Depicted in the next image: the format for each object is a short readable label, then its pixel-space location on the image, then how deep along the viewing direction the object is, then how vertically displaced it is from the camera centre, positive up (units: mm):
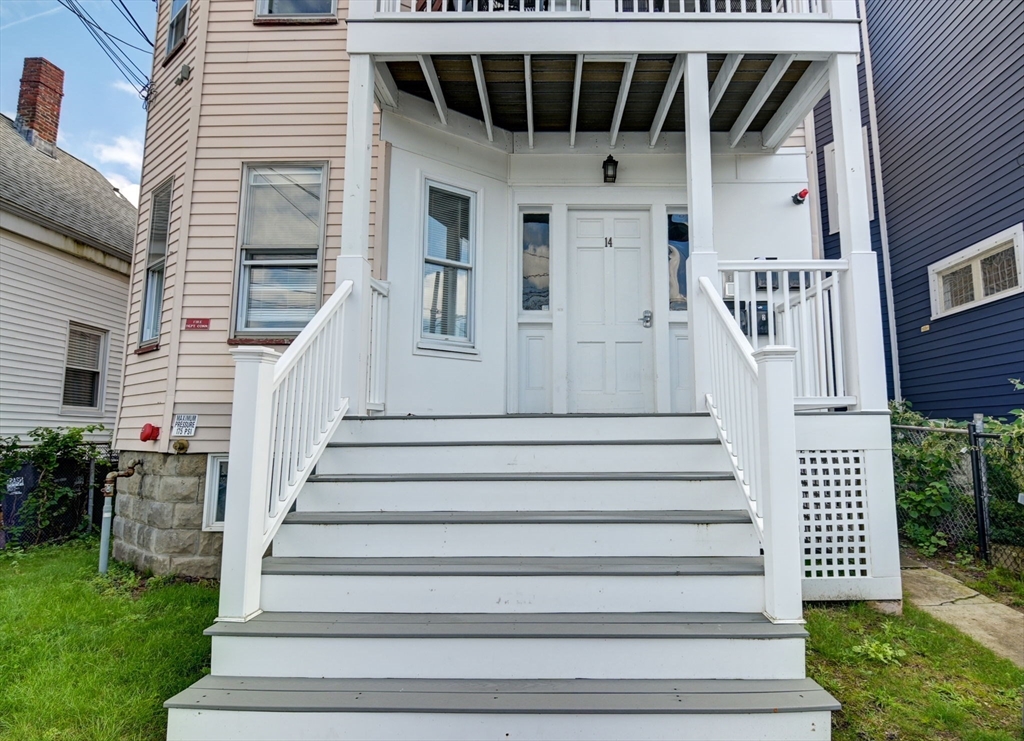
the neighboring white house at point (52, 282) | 6785 +1946
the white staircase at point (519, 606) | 1885 -706
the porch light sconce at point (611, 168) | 4750 +2240
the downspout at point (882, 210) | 8117 +3358
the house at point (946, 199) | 6184 +3017
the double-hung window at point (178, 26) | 5379 +3931
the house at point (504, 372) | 2090 +412
